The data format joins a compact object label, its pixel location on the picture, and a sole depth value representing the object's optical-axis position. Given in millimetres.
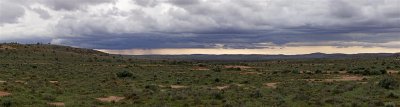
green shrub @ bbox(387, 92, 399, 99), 30266
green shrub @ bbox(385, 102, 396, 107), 25750
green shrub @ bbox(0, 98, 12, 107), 26559
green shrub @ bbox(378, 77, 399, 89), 36081
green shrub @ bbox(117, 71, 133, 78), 52375
